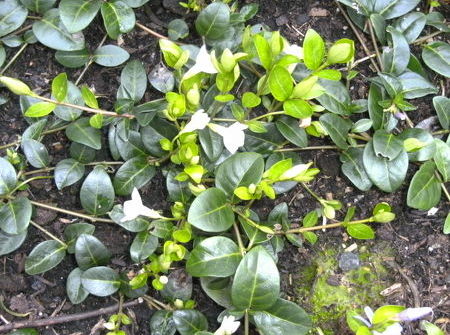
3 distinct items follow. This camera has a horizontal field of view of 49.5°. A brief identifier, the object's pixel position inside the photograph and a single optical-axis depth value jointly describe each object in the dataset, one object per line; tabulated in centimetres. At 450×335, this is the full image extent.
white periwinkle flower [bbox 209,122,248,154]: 30
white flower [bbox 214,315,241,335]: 28
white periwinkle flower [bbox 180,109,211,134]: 29
